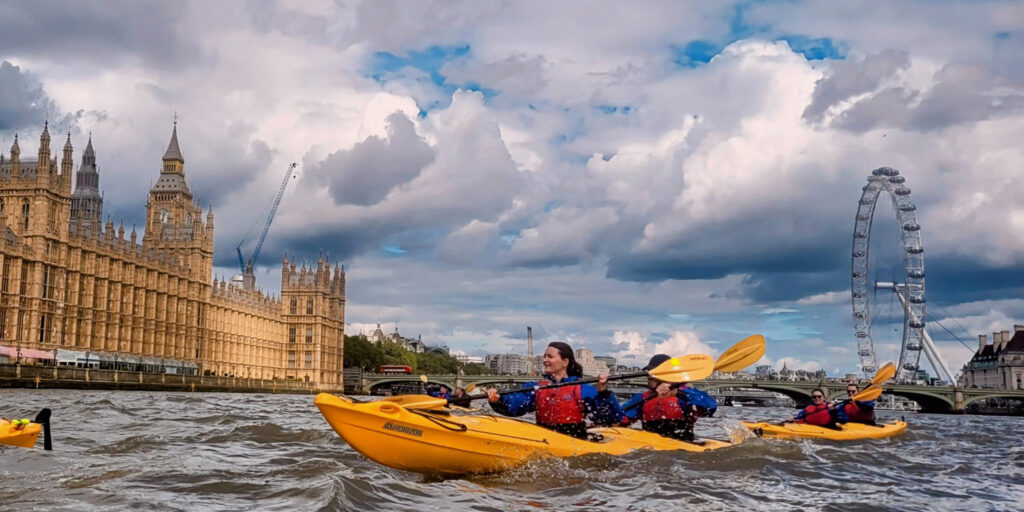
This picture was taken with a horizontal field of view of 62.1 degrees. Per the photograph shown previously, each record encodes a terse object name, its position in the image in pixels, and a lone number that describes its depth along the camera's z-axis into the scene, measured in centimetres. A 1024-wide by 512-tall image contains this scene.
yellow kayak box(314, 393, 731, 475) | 1032
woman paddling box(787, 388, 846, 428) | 2088
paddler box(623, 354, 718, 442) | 1332
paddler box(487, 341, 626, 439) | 1188
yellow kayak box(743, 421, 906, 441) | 1841
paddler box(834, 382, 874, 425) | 2344
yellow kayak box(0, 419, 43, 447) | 1148
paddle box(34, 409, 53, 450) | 1148
